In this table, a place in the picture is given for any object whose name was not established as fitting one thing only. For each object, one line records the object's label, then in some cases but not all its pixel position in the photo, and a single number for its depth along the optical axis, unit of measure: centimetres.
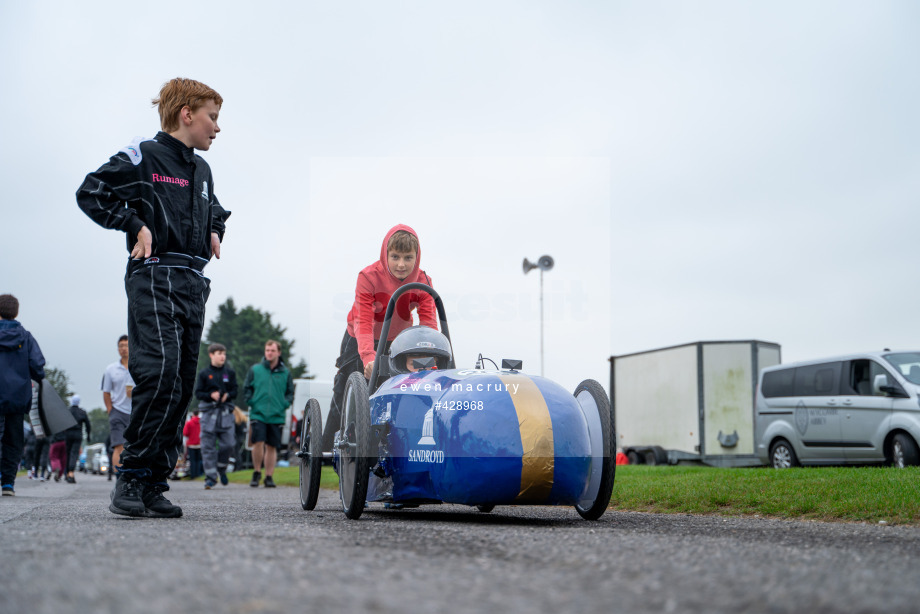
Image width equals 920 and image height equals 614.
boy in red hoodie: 653
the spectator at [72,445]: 1858
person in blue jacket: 966
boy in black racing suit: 505
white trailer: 2178
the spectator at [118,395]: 1252
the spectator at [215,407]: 1394
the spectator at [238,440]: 1515
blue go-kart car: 480
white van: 1427
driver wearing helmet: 602
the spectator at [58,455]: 1944
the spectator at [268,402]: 1322
